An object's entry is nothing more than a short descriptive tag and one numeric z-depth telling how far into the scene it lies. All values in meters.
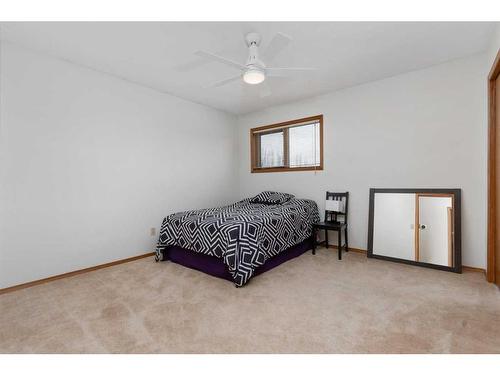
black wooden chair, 3.37
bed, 2.47
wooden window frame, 3.91
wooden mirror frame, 2.69
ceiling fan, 2.09
